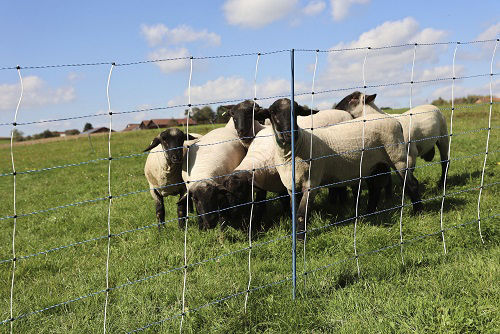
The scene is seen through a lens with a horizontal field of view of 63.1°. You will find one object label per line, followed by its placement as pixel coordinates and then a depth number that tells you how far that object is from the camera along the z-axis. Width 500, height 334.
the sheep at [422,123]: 7.66
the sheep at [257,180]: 5.97
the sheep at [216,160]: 5.79
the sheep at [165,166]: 6.52
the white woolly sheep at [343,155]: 5.38
